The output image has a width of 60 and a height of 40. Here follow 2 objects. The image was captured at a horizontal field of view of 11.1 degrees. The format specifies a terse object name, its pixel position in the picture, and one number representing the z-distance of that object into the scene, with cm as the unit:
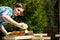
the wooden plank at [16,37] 475
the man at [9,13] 468
